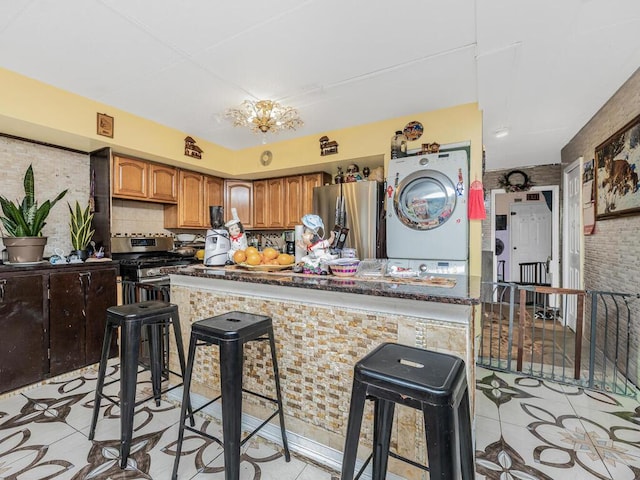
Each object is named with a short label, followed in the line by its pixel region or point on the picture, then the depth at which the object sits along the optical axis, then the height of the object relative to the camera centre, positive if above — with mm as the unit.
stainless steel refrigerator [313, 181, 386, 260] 3297 +264
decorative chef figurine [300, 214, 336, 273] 1818 -40
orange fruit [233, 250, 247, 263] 2068 -121
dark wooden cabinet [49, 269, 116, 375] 2568 -665
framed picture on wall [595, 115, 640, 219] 2355 +559
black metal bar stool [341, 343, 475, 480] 828 -478
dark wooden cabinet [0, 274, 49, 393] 2297 -709
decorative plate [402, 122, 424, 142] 3057 +1090
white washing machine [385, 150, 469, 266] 2803 +292
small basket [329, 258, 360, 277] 1721 -165
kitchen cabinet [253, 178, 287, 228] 4441 +532
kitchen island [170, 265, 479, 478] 1297 -449
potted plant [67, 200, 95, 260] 2986 +89
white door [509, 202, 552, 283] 5840 +60
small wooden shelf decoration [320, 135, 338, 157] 3559 +1090
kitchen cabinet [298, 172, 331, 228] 4129 +716
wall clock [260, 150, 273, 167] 4102 +1104
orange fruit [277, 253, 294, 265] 2021 -138
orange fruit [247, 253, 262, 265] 1985 -133
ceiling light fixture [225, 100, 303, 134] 2796 +1229
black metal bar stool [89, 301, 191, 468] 1525 -563
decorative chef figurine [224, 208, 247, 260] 2221 +21
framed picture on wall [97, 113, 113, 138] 2885 +1102
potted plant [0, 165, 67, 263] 2494 +119
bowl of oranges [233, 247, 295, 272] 1968 -140
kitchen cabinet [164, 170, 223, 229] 3951 +513
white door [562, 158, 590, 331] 3801 +38
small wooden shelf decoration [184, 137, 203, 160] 3684 +1120
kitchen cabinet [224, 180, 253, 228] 4566 +604
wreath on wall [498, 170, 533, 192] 5020 +943
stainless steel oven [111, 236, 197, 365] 2646 -273
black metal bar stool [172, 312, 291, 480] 1266 -569
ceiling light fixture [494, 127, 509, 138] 3400 +1204
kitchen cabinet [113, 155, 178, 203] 3271 +683
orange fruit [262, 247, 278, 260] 2051 -104
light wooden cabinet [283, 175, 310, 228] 4266 +532
